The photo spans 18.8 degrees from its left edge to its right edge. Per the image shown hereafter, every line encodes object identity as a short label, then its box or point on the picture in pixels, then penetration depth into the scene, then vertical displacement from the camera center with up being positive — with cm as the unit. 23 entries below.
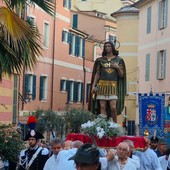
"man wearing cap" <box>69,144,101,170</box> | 431 -54
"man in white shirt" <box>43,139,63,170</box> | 852 -102
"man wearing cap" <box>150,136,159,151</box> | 1300 -121
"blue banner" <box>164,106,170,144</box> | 2209 -128
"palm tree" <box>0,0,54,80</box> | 1013 +104
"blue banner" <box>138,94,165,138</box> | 1949 -63
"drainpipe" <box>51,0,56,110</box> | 3466 +61
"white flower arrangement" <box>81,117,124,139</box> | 894 -57
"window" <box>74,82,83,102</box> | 3809 +26
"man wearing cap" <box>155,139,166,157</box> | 1233 -127
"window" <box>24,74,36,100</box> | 3081 +58
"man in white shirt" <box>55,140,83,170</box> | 765 -98
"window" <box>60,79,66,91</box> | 3597 +66
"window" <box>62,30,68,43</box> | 3563 +408
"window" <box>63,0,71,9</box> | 3583 +640
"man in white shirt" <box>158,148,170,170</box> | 1039 -131
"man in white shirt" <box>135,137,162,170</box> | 965 -120
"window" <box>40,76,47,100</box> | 3332 +42
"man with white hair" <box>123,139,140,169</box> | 790 -98
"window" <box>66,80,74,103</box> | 3697 +36
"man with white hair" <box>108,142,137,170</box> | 755 -96
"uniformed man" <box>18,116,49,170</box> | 941 -111
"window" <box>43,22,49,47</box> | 3335 +389
